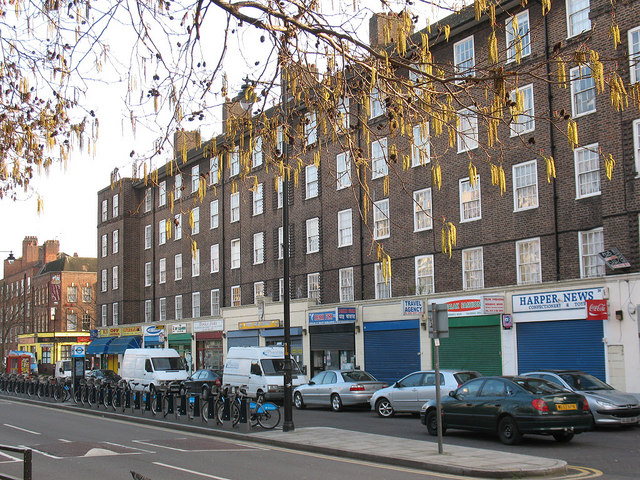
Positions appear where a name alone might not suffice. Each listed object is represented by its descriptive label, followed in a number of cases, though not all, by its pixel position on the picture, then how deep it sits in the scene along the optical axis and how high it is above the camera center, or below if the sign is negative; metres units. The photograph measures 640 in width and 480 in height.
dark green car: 15.17 -1.92
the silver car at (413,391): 21.23 -2.13
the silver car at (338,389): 26.50 -2.46
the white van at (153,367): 36.34 -2.10
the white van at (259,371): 29.70 -1.99
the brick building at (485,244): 24.05 +3.06
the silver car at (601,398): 17.89 -2.00
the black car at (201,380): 33.28 -2.55
